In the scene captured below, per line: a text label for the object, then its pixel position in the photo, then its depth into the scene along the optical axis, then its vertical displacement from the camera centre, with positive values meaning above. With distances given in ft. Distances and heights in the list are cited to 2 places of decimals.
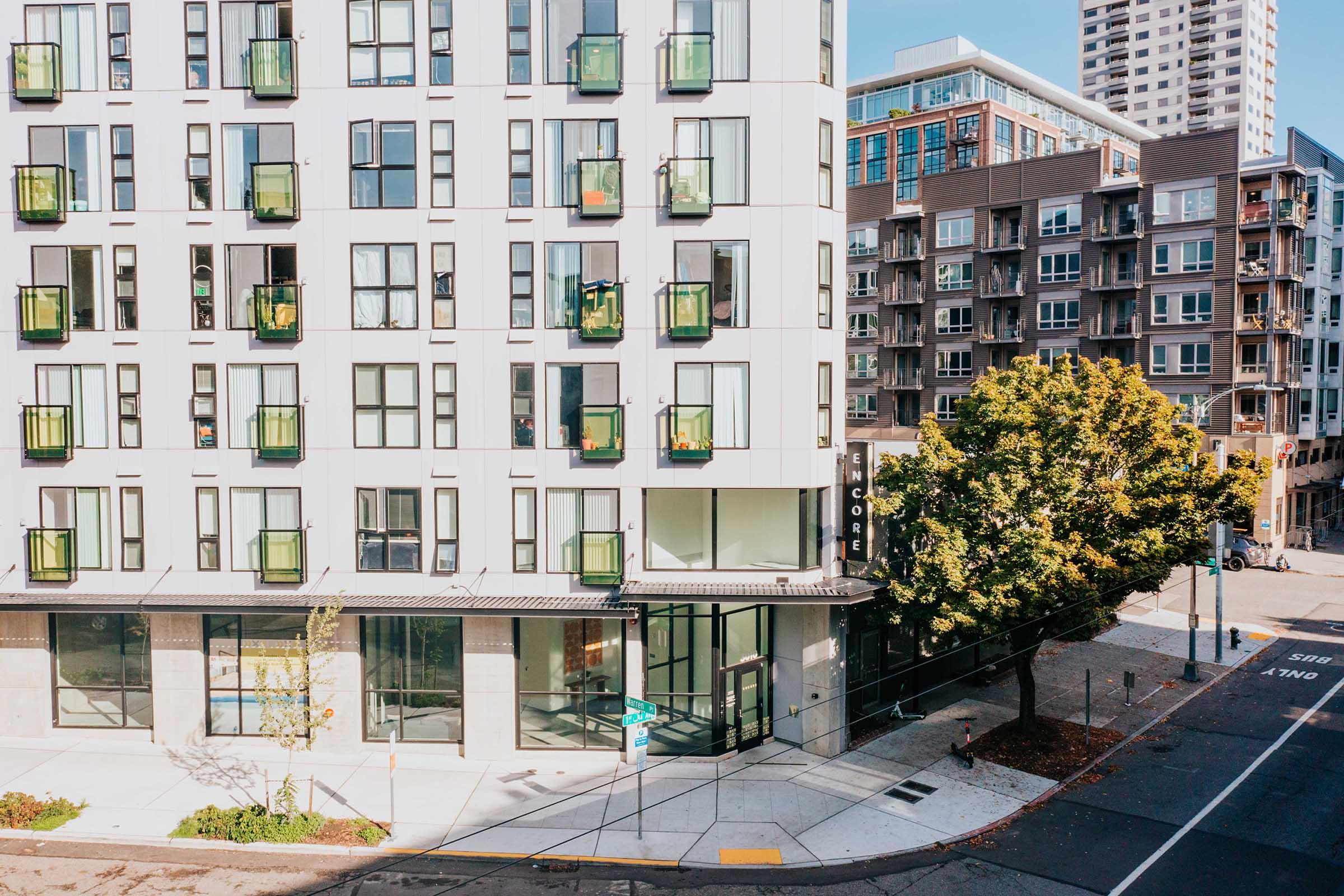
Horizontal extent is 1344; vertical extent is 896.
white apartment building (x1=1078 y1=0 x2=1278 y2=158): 398.42 +147.17
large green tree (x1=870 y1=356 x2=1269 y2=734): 74.84 -7.40
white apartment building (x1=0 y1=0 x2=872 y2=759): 79.71 +4.80
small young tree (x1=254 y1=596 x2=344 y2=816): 68.13 -21.75
